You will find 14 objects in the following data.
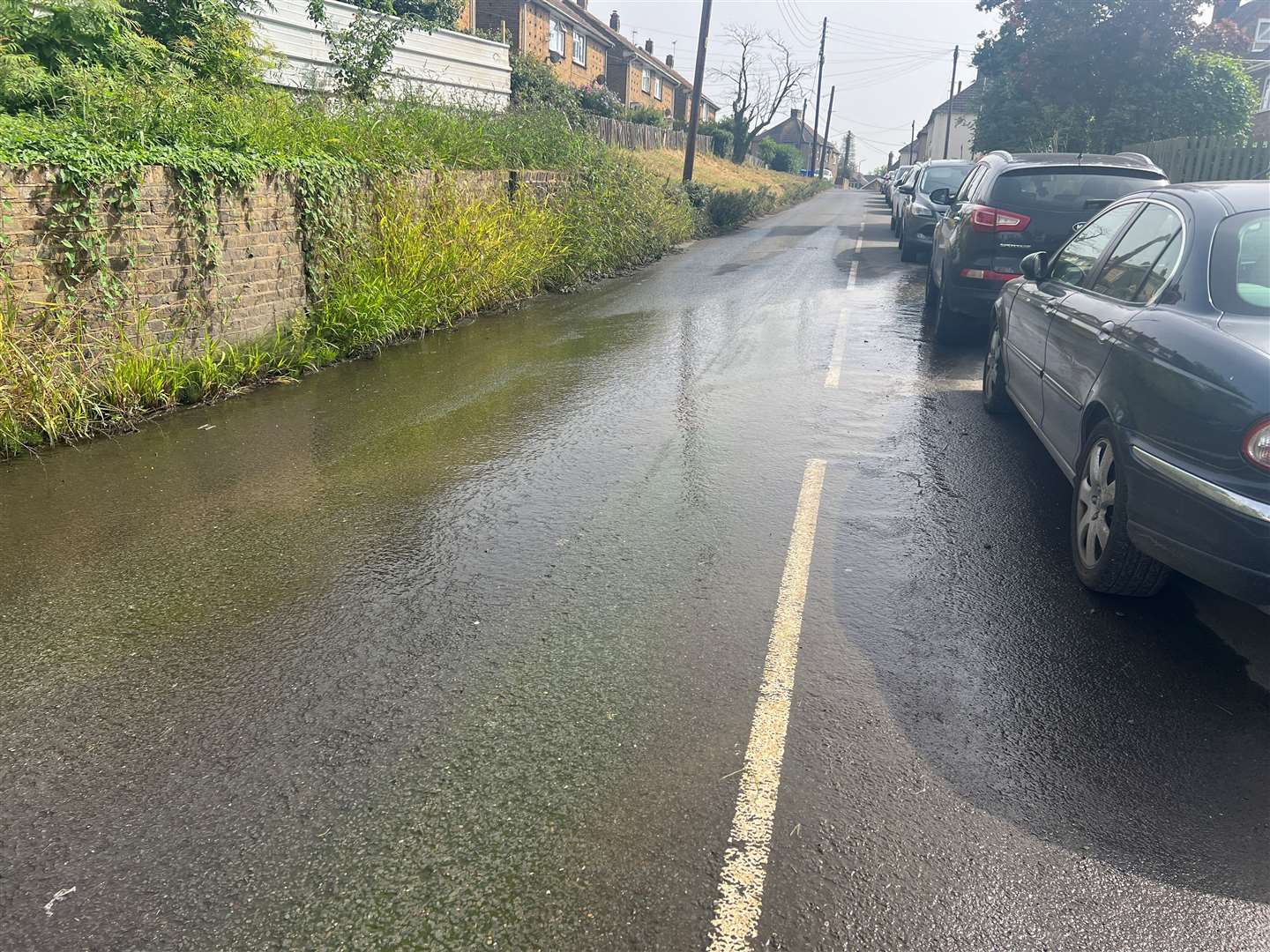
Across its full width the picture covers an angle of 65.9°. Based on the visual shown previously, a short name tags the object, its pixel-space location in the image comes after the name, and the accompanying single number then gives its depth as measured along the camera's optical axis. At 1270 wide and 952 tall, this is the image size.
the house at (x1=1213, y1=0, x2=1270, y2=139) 24.12
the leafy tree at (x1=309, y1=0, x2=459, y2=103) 15.44
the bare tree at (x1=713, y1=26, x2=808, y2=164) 58.34
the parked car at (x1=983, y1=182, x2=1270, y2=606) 3.43
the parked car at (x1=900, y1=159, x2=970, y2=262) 18.22
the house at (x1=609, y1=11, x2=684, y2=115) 54.38
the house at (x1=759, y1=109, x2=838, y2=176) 127.44
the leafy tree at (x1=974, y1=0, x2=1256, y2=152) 21.11
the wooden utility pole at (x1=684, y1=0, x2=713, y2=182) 29.21
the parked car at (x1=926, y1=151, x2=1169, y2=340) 9.26
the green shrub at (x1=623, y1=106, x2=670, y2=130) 47.06
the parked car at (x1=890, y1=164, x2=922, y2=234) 20.26
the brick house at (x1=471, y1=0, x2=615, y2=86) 38.38
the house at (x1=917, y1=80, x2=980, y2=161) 80.00
